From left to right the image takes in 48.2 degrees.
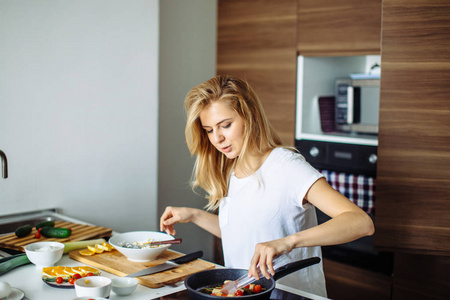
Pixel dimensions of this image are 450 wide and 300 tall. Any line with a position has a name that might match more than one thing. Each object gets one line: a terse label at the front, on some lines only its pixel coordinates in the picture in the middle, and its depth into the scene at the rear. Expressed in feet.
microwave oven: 10.11
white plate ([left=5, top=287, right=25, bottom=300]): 4.73
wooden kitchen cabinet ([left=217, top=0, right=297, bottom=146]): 10.44
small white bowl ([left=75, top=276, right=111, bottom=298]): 4.54
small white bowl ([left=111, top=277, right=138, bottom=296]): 4.81
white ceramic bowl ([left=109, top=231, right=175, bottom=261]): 5.72
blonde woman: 5.86
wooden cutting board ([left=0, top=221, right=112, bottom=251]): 6.39
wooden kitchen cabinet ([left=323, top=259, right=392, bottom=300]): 9.46
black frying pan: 4.60
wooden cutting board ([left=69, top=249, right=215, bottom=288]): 5.24
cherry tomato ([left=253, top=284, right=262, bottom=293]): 4.52
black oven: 9.45
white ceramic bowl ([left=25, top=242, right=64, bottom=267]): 5.58
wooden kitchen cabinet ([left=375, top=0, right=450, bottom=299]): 7.63
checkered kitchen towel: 9.43
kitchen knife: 5.36
